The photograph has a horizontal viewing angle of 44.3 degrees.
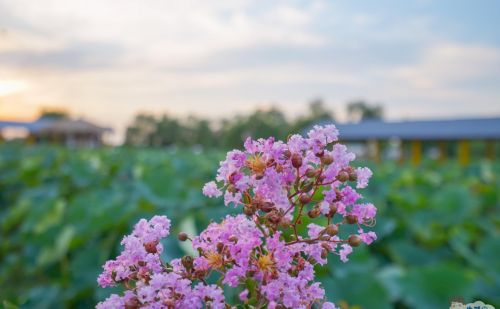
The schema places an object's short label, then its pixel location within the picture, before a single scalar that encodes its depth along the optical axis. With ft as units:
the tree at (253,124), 164.04
